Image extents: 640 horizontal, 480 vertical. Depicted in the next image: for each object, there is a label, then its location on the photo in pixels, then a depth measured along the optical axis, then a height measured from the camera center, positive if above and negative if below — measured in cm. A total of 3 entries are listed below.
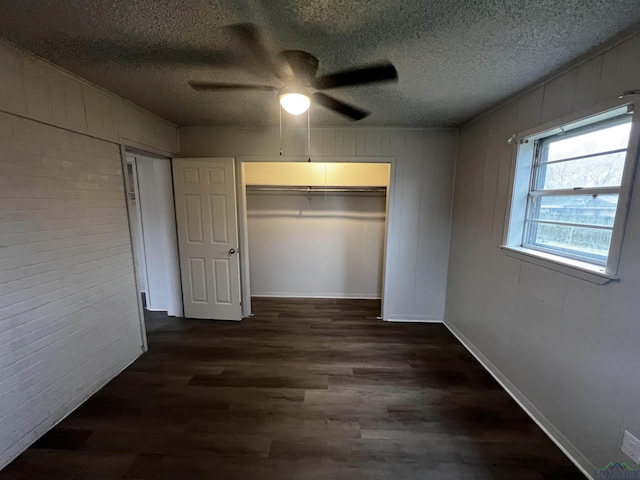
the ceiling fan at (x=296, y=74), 147 +88
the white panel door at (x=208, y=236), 314 -39
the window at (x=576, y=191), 142 +10
